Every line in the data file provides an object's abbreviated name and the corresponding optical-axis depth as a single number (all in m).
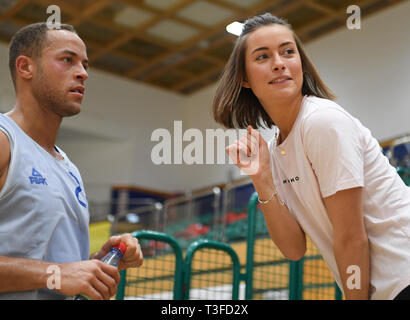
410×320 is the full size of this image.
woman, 1.55
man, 1.47
